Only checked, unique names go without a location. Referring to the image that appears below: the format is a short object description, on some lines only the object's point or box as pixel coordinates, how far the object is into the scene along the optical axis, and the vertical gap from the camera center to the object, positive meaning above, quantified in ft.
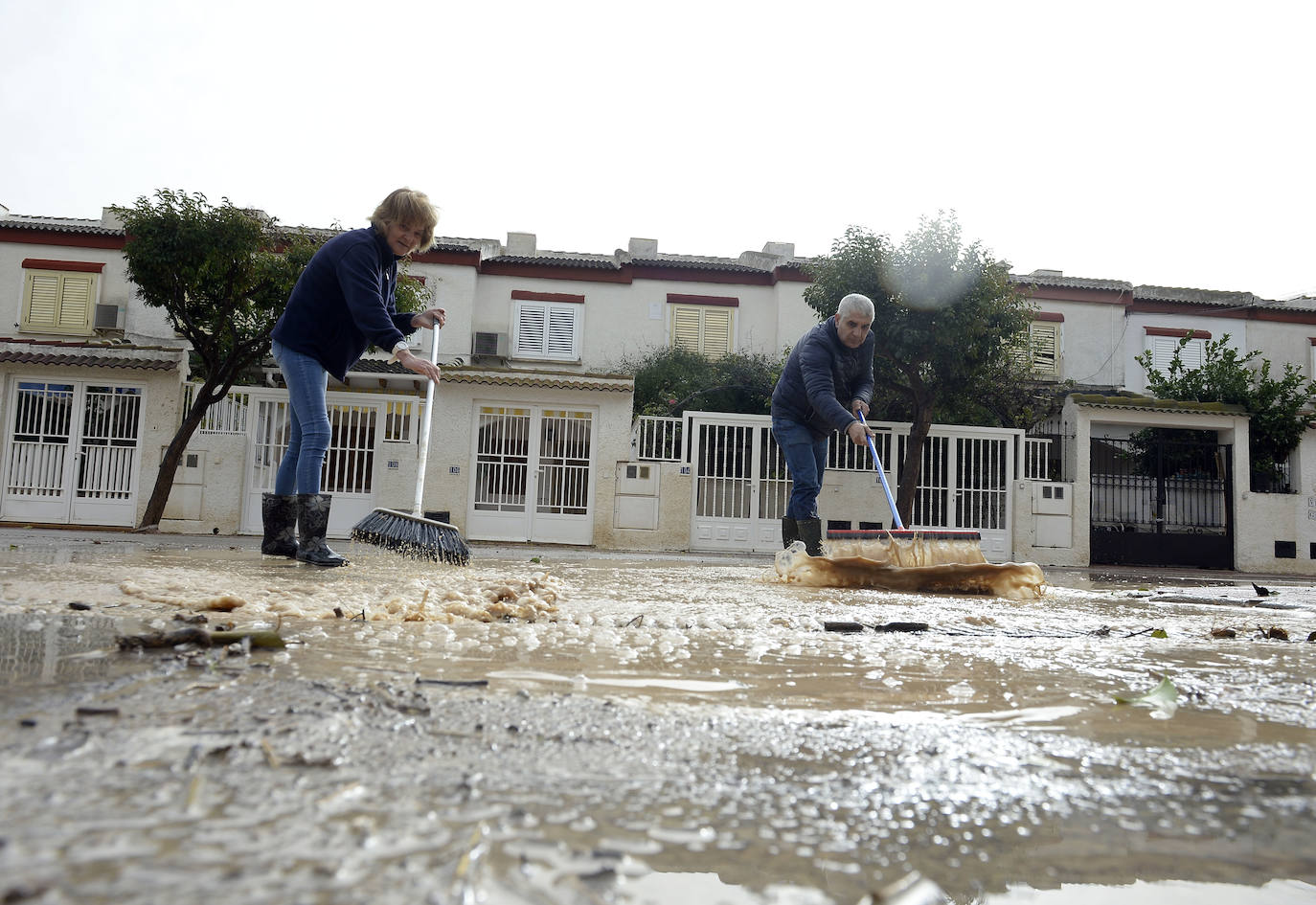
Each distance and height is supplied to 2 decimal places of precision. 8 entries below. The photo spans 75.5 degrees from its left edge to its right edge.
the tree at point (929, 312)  47.67 +12.10
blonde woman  13.98 +2.83
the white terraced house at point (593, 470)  45.44 +2.30
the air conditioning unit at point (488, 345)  69.36 +13.04
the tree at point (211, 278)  40.60 +10.61
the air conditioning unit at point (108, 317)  67.15 +13.55
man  19.98 +3.02
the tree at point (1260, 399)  52.39 +8.73
